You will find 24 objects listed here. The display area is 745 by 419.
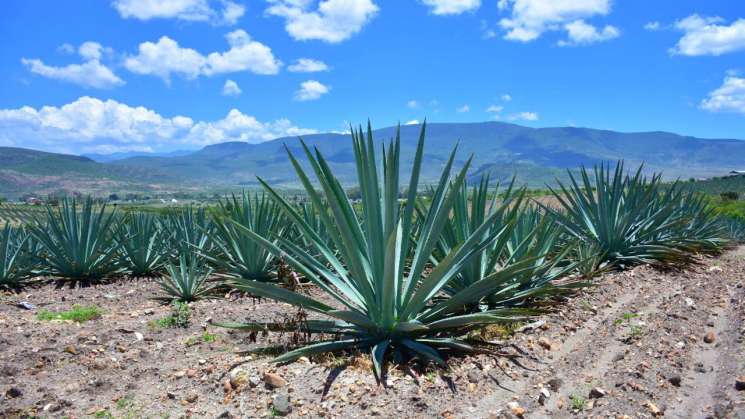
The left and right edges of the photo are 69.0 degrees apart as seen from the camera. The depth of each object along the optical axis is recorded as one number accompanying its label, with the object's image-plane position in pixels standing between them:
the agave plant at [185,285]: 6.38
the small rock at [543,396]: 3.22
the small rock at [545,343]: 4.07
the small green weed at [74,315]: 5.50
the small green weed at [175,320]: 4.99
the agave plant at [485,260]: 4.75
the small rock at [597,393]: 3.26
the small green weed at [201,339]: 4.45
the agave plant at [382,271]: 3.62
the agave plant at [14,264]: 7.93
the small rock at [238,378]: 3.41
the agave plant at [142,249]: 8.41
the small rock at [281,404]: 3.09
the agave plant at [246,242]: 6.96
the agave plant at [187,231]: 8.12
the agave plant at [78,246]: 8.21
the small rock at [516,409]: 3.08
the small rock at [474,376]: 3.45
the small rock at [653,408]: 3.12
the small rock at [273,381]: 3.33
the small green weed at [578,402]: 3.15
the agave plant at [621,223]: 7.60
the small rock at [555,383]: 3.38
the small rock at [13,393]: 3.43
